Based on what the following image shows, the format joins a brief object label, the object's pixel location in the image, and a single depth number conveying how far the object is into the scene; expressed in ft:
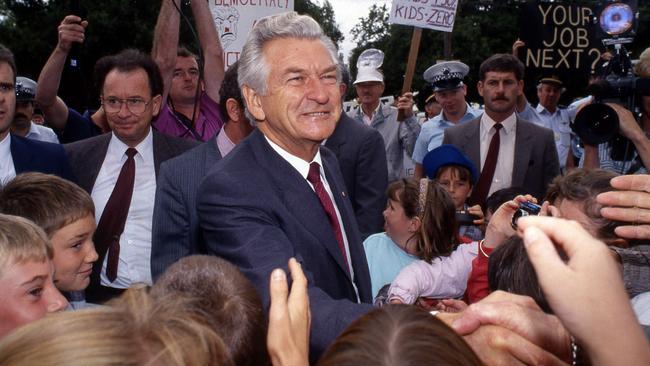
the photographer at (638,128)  9.14
